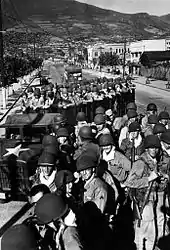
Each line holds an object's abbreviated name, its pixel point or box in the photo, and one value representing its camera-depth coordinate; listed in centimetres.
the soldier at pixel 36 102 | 1395
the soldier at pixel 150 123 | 784
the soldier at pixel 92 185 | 497
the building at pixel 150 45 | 9506
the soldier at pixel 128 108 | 939
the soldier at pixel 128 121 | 801
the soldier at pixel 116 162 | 620
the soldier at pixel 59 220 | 369
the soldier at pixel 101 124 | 809
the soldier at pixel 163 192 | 546
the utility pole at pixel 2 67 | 2581
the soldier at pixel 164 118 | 858
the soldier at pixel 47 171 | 545
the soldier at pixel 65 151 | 640
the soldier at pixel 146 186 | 533
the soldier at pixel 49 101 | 1385
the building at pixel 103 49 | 12319
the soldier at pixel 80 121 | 898
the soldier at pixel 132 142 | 704
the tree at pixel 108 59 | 9469
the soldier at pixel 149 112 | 898
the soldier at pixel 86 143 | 655
